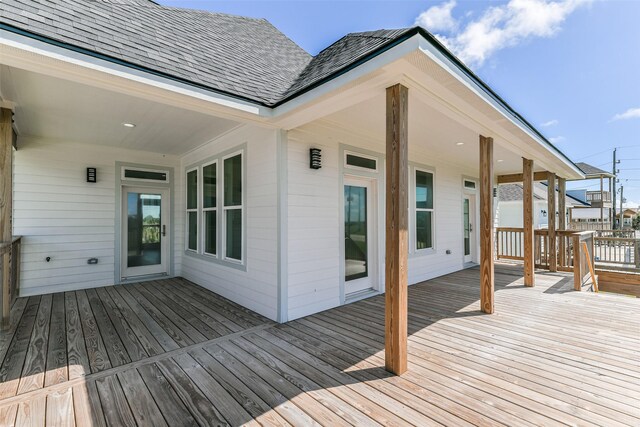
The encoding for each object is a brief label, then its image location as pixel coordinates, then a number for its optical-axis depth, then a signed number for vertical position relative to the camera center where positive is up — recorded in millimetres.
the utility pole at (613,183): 16847 +1956
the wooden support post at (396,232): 2369 -157
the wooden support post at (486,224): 3793 -147
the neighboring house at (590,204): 16877 +736
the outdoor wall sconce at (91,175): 5223 +774
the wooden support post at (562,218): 6473 -129
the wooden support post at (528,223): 5199 -179
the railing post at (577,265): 4936 -944
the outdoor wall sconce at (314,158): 3801 +782
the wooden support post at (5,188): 3277 +338
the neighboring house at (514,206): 13719 +376
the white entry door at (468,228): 7422 -394
